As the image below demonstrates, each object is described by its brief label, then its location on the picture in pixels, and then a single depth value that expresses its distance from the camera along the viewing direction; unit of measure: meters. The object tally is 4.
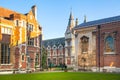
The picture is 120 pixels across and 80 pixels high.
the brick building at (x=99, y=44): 19.39
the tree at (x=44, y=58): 28.38
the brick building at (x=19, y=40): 17.83
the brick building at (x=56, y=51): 43.27
